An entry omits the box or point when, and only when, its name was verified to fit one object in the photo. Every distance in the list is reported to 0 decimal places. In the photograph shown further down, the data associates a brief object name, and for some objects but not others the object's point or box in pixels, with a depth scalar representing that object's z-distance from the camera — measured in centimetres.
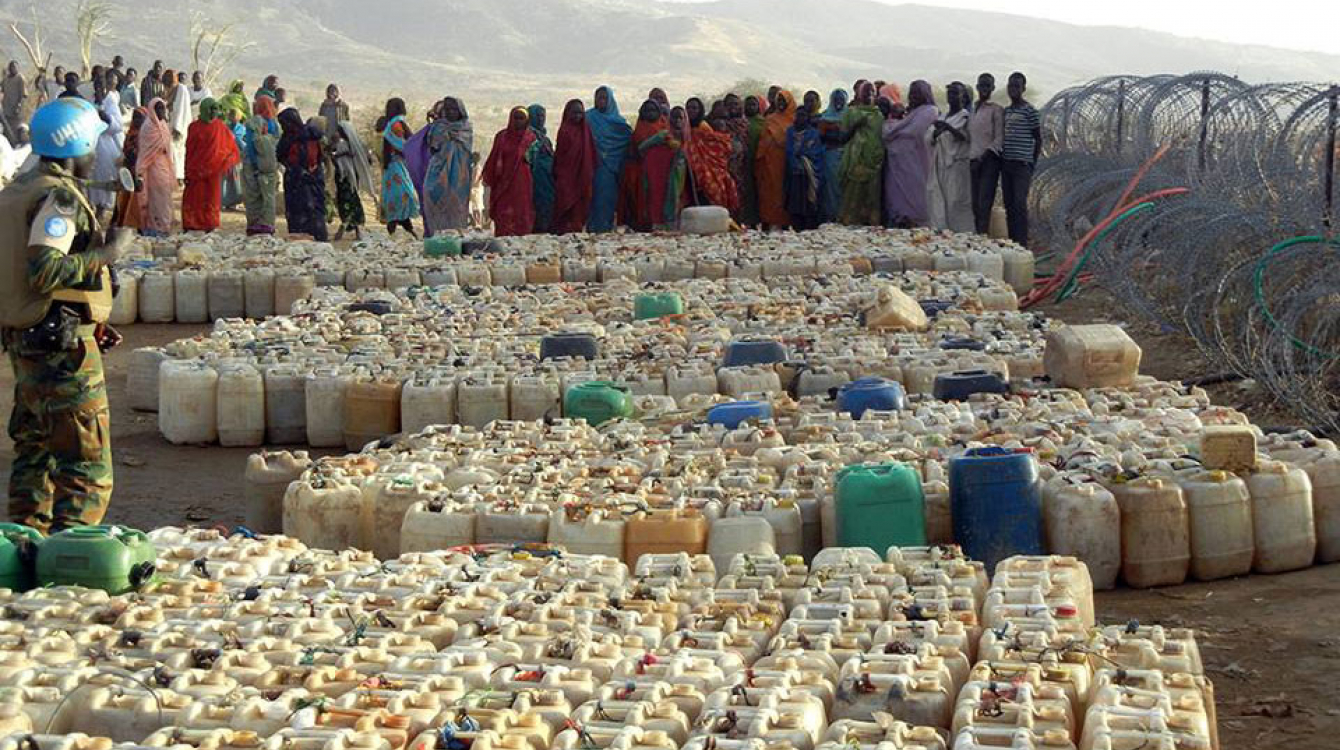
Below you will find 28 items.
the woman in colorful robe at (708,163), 1950
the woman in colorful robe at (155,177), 2059
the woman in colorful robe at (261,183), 2061
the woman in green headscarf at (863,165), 1936
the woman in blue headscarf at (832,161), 1973
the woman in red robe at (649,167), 1933
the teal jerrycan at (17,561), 588
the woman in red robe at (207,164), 2073
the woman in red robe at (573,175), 1933
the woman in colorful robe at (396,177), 2014
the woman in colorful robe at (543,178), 1950
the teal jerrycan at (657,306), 1251
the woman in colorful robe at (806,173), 1970
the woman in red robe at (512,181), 1925
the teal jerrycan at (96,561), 577
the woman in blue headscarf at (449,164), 1961
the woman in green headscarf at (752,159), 2000
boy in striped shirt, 1816
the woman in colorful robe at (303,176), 2044
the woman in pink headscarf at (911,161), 1925
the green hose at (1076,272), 1420
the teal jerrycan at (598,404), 938
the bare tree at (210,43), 7300
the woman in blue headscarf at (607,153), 1947
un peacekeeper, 735
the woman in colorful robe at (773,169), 1989
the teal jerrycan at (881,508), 708
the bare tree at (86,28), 3433
